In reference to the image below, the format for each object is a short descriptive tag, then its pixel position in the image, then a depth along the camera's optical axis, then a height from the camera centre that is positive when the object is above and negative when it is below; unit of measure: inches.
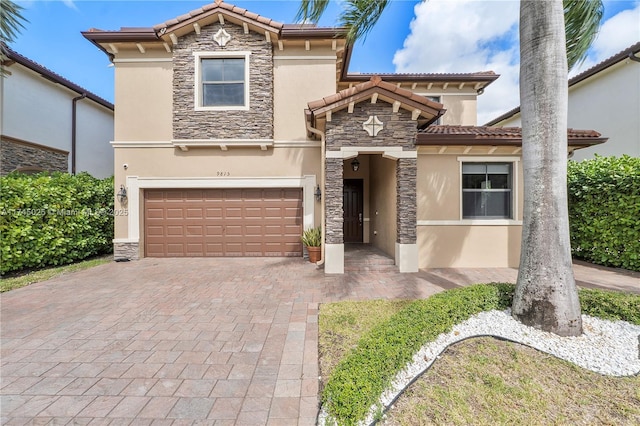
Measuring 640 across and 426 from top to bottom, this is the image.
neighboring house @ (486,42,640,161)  430.7 +200.0
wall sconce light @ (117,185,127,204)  374.9 +27.6
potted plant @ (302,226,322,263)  342.3 -37.7
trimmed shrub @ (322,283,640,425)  96.7 -60.5
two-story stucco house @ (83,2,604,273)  368.2 +112.2
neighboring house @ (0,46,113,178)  406.3 +162.0
